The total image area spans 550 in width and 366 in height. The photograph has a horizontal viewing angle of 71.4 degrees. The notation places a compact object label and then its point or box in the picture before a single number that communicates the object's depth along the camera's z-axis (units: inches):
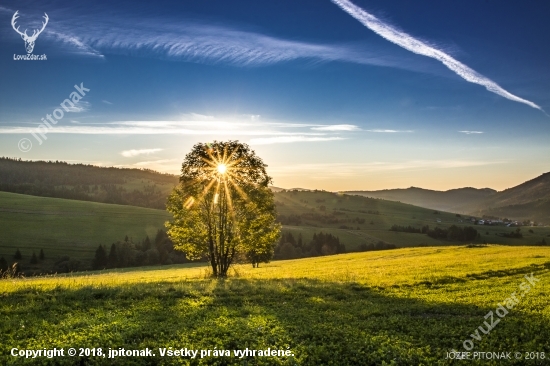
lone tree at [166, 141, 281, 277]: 1720.0
